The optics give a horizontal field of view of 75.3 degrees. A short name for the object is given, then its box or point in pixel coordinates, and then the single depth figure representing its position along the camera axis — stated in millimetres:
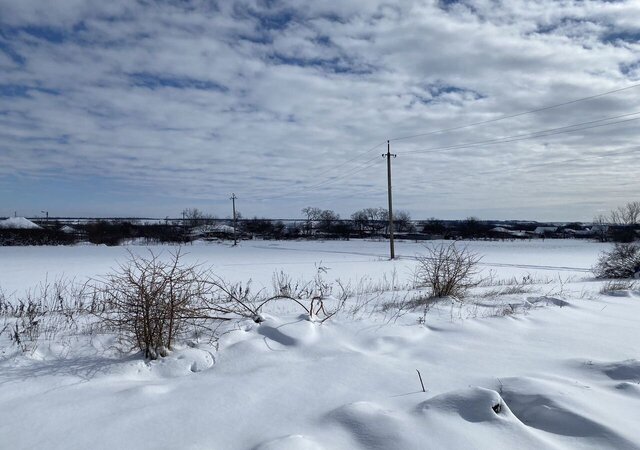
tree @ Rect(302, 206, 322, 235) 93562
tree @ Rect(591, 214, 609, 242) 75750
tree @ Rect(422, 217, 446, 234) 99444
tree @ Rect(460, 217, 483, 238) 88750
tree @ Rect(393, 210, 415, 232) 109062
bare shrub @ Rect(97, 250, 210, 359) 5008
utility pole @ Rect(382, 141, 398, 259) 35000
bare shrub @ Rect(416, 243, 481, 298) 9391
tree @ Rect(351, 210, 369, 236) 96656
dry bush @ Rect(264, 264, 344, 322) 6359
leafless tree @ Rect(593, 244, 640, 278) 17469
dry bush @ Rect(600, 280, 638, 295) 9891
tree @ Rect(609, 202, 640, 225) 76400
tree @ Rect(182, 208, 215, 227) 96400
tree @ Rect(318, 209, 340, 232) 96312
